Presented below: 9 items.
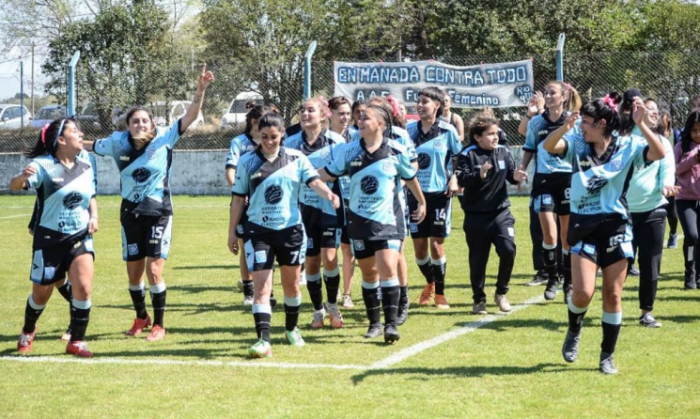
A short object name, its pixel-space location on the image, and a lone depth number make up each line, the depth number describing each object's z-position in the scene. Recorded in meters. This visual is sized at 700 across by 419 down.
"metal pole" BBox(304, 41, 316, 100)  19.91
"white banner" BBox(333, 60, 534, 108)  20.09
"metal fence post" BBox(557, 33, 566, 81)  18.19
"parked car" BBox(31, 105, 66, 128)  27.96
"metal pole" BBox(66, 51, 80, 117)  21.15
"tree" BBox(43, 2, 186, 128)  23.86
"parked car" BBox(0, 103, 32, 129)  27.83
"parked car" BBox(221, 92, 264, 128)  23.15
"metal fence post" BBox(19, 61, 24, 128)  27.42
